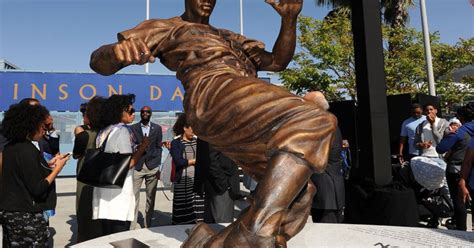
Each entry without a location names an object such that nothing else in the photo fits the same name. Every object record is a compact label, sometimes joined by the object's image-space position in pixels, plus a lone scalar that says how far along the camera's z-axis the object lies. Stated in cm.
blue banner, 1233
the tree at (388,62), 1492
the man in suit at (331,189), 389
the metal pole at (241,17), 1939
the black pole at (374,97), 428
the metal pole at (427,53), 1159
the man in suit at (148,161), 544
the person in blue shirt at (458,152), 448
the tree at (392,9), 1697
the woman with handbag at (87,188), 396
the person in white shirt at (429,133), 551
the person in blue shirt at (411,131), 589
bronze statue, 154
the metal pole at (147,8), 1753
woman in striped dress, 490
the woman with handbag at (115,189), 342
